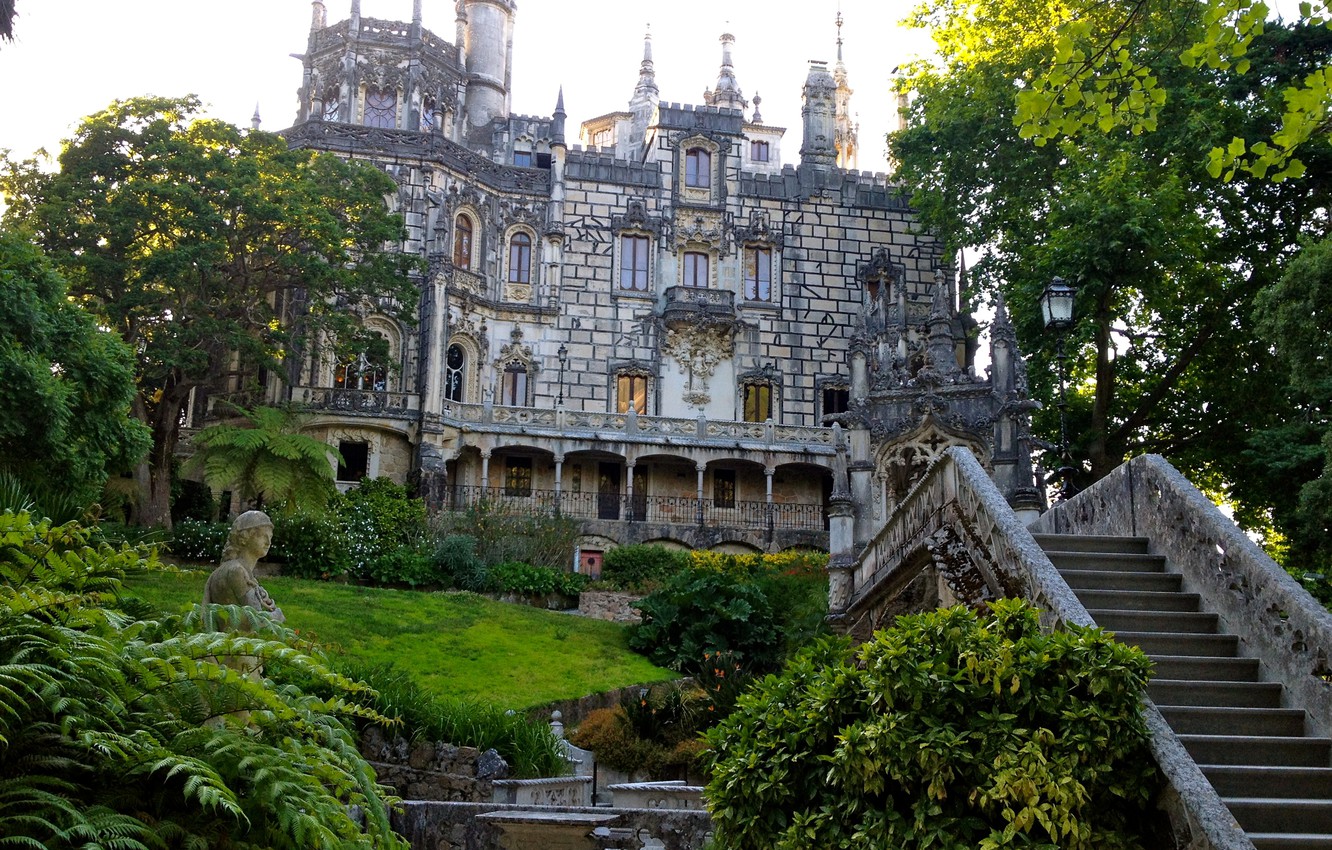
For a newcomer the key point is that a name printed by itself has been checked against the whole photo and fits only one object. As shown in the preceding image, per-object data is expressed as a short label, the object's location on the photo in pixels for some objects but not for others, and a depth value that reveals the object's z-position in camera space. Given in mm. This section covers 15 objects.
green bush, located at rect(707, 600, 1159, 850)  7828
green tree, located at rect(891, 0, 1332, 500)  28375
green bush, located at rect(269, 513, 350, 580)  28953
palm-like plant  28234
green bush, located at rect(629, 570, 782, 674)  23078
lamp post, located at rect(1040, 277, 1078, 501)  17078
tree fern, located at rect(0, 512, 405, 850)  5930
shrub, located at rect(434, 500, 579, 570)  31922
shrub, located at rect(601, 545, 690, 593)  32906
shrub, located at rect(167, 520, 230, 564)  28328
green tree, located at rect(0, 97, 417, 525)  30219
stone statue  9188
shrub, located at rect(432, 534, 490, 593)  30000
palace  39031
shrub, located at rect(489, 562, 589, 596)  30031
